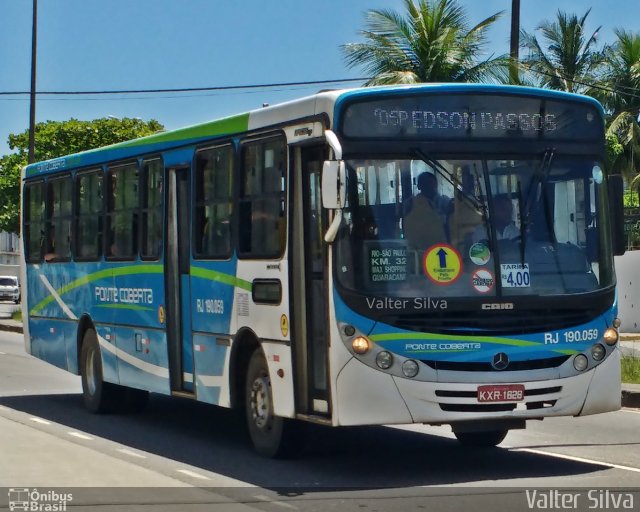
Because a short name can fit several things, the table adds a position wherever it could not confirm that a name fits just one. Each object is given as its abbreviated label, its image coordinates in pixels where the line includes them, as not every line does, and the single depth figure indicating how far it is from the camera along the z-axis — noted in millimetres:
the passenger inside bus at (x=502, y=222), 10750
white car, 60125
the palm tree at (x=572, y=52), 41228
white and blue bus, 10523
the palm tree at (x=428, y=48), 30344
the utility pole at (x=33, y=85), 42906
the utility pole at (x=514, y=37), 28922
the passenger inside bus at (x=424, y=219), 10630
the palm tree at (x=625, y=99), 42906
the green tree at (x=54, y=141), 61250
